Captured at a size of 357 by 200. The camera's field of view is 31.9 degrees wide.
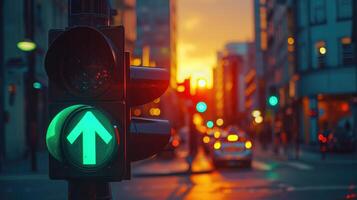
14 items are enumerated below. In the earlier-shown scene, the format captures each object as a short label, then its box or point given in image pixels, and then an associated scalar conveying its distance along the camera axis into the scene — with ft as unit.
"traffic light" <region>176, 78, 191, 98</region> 72.53
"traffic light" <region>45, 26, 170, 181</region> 9.91
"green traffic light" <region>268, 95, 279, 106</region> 95.04
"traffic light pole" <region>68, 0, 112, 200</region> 10.34
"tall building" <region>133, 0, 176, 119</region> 409.90
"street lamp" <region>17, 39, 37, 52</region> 72.59
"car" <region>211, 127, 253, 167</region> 83.92
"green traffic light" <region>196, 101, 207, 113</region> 75.36
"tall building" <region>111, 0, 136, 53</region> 180.06
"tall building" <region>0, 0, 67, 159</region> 94.21
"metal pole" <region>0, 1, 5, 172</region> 81.15
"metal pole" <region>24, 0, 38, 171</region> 74.02
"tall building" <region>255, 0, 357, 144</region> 123.34
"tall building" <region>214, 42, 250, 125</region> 572.51
